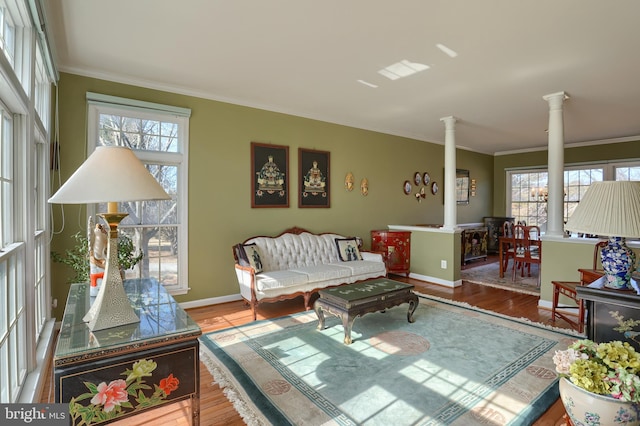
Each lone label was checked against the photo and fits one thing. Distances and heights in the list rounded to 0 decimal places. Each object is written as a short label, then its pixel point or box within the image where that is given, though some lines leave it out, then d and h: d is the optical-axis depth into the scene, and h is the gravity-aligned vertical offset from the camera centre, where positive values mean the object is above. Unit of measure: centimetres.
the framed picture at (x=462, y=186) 797 +66
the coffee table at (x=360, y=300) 304 -86
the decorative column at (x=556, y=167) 422 +58
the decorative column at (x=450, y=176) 545 +61
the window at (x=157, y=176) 371 +45
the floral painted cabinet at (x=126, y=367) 129 -65
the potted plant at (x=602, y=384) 101 -55
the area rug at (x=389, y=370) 203 -121
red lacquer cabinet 581 -67
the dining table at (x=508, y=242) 562 -52
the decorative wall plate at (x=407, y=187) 671 +52
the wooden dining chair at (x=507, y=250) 590 -69
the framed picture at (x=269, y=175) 463 +54
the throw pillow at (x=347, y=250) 488 -56
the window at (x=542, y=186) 696 +66
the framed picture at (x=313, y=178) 512 +55
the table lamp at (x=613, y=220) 174 -4
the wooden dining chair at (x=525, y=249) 545 -63
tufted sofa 381 -72
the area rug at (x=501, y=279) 511 -115
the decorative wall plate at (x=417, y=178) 692 +72
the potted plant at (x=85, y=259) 274 -42
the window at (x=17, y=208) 171 +2
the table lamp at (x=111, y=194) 138 +8
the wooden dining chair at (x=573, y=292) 326 -83
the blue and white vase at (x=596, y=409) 101 -62
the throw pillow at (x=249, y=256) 401 -54
